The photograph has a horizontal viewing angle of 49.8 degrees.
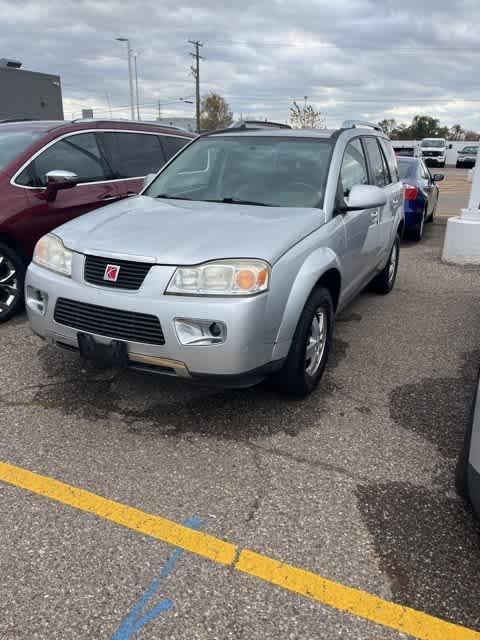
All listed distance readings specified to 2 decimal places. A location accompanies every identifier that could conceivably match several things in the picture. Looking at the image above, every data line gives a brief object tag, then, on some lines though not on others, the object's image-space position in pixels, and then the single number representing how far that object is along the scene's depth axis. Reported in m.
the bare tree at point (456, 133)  82.51
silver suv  2.80
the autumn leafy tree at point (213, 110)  63.03
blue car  8.65
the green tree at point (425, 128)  75.56
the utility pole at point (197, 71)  47.70
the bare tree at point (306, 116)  34.72
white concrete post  7.61
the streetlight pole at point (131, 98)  35.62
